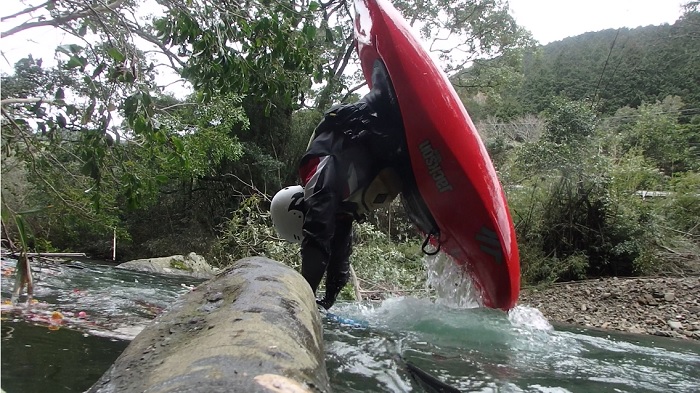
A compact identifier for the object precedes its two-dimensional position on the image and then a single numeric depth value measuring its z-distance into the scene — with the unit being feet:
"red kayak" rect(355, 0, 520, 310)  8.71
